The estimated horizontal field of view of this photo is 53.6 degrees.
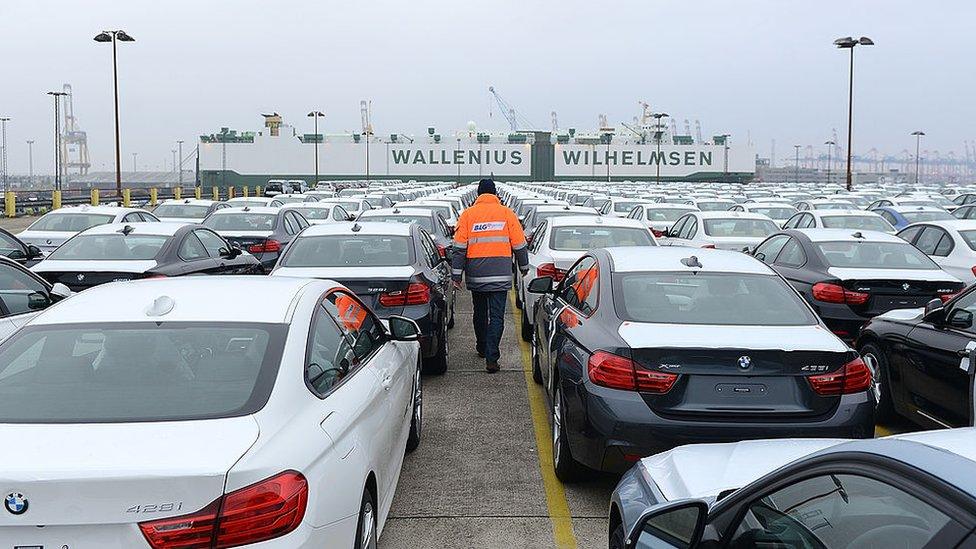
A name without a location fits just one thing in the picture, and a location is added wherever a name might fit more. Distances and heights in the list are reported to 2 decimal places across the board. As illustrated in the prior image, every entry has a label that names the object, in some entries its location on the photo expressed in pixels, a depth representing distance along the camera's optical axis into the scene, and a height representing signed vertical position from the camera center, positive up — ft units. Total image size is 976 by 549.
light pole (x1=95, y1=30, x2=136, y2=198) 122.42 +18.49
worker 30.58 -2.25
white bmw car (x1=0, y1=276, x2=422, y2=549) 9.46 -2.74
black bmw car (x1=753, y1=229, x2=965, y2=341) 30.60 -2.92
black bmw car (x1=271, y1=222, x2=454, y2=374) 27.99 -2.53
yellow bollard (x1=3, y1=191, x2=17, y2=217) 137.59 -2.97
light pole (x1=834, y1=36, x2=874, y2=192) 137.02 +20.53
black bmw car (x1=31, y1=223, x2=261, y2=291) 33.34 -2.73
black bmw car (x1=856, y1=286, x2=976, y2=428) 19.53 -3.87
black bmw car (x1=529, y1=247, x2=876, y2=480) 16.39 -3.39
